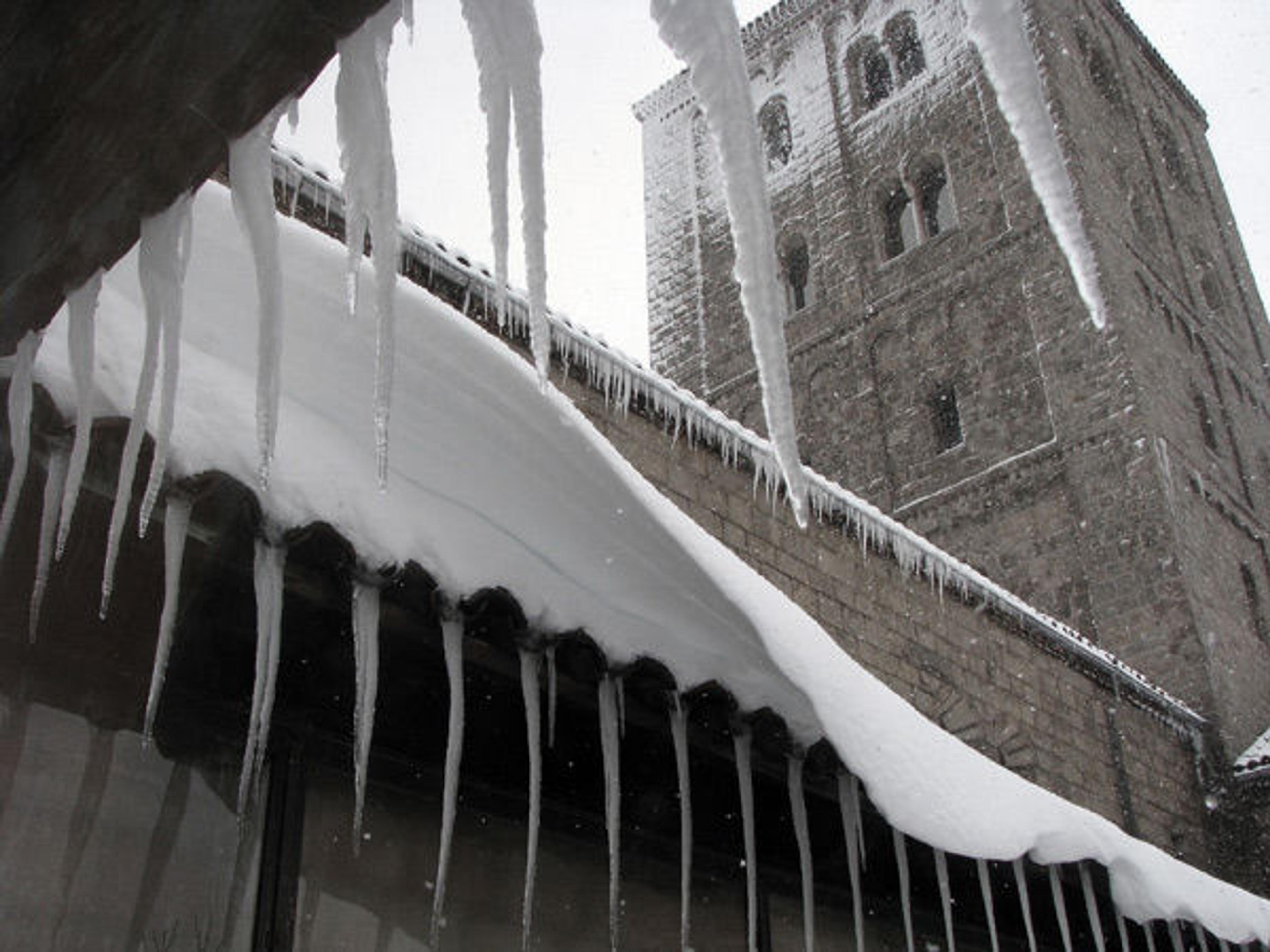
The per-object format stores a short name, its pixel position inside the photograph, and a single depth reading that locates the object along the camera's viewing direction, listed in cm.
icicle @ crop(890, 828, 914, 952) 329
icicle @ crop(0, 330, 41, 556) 176
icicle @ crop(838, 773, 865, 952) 314
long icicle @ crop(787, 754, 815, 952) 306
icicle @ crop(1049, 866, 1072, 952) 364
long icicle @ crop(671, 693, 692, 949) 284
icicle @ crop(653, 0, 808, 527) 122
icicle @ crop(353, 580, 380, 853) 233
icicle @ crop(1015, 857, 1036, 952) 351
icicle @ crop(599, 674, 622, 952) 272
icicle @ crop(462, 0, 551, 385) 133
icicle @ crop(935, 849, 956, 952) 337
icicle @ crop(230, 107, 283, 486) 146
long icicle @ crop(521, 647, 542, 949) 260
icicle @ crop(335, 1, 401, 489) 137
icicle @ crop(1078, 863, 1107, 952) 369
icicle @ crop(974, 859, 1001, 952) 348
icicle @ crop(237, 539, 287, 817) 221
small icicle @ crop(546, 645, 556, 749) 261
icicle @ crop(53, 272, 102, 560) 164
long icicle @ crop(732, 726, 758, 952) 297
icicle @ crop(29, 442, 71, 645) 206
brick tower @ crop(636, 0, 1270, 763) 1428
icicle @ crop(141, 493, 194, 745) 212
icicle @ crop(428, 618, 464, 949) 247
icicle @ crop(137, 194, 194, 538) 167
